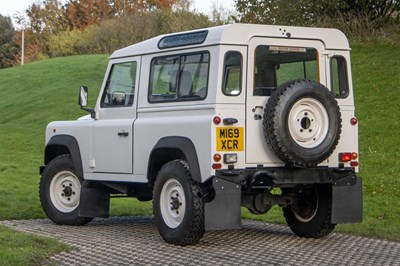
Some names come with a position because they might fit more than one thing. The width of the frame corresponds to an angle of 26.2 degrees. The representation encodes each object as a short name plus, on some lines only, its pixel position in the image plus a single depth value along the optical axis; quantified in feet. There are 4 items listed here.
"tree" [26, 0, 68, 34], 233.14
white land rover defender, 32.48
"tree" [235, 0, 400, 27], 108.47
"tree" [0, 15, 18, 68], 250.78
